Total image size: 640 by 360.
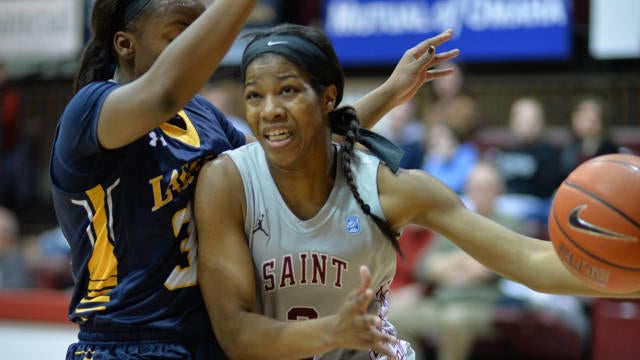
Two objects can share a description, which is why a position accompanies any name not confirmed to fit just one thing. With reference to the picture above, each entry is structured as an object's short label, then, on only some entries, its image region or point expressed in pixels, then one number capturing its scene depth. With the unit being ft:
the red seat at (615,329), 35.88
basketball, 16.28
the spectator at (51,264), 50.19
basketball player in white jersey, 16.67
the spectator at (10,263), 48.39
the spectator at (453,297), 38.73
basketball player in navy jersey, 16.66
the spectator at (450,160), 46.21
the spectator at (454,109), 49.52
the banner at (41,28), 66.23
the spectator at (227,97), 47.62
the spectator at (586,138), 45.88
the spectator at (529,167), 45.16
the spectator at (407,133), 47.65
